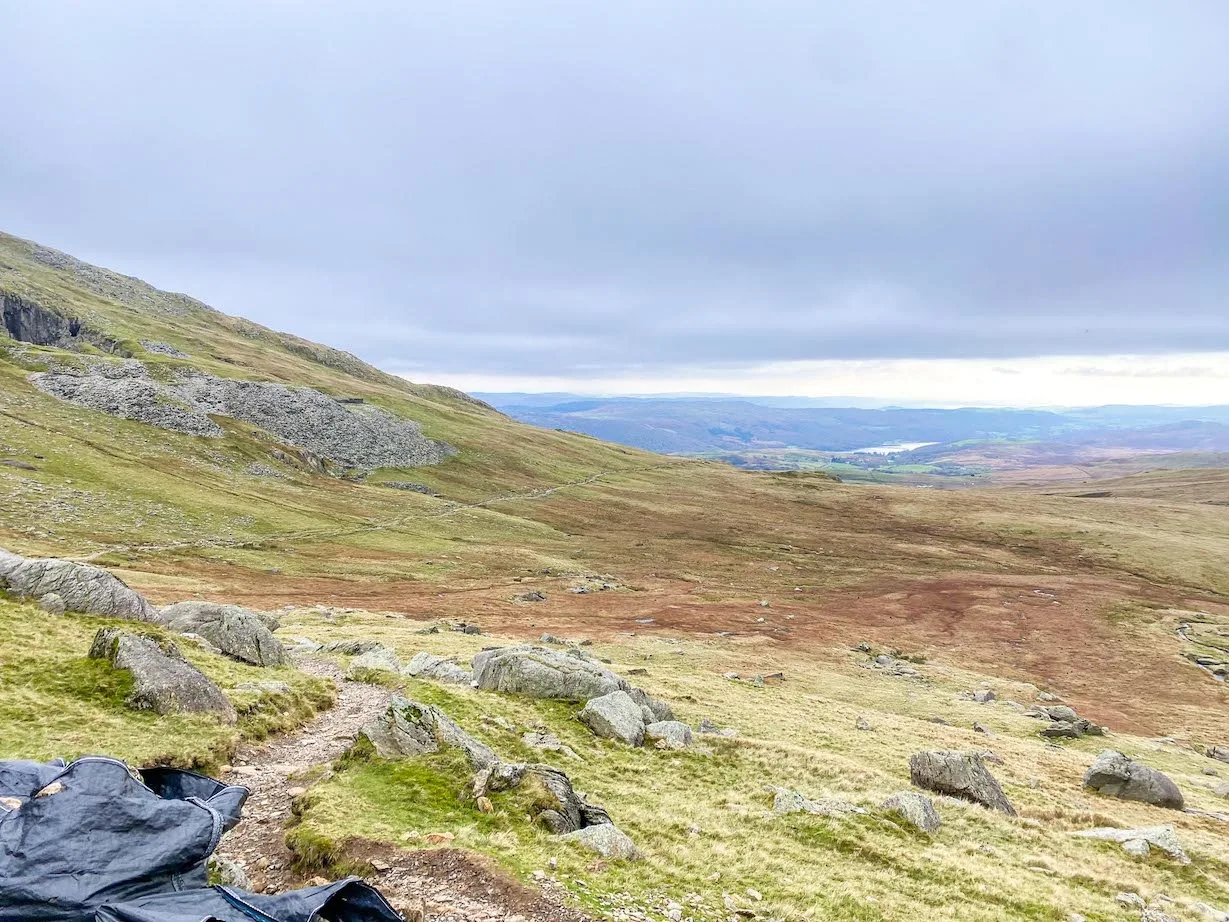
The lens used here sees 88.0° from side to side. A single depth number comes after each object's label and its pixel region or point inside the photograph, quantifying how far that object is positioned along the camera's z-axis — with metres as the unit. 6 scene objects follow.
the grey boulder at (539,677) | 31.30
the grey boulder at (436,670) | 33.03
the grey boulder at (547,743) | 24.47
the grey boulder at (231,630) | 28.98
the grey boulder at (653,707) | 31.05
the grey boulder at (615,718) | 27.47
